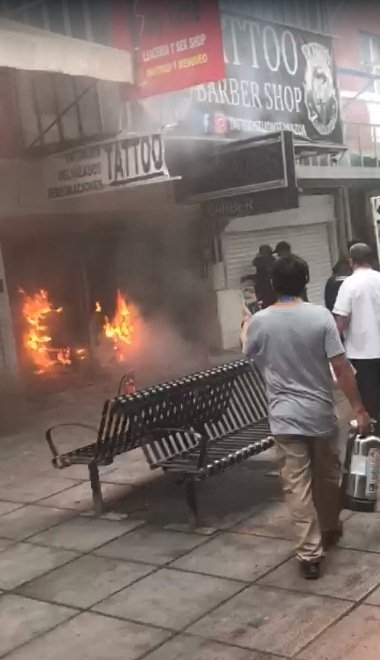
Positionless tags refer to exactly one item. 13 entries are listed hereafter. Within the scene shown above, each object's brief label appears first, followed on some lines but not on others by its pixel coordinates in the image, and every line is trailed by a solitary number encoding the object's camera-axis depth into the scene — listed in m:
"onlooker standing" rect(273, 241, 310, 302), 9.80
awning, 6.95
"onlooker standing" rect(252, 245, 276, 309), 11.15
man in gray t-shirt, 4.32
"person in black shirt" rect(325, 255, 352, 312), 8.32
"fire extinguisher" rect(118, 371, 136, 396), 8.57
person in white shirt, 6.08
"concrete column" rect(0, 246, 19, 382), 10.48
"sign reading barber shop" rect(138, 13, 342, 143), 12.44
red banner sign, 8.90
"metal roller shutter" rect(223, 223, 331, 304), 14.62
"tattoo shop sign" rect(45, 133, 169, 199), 9.04
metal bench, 5.38
